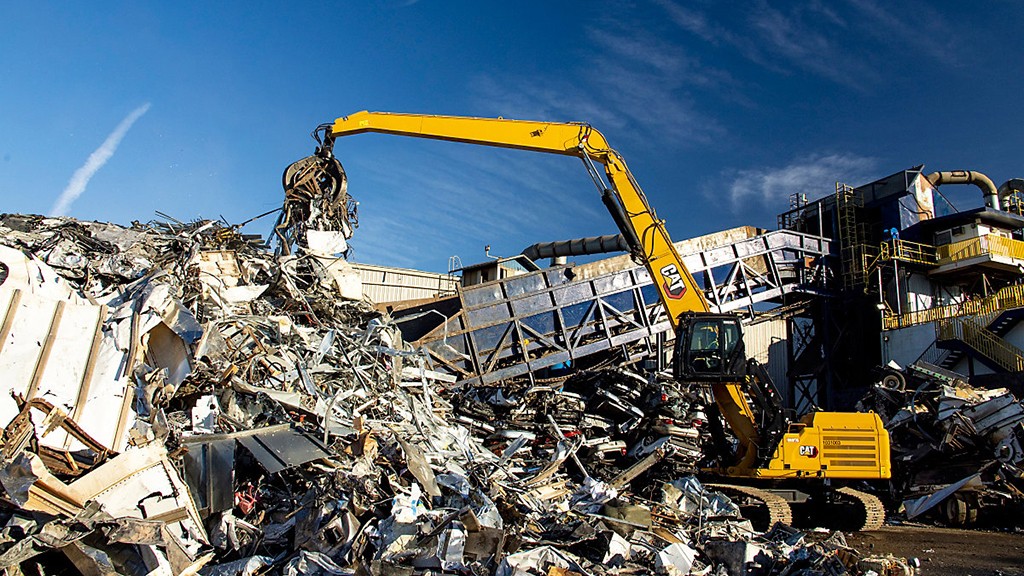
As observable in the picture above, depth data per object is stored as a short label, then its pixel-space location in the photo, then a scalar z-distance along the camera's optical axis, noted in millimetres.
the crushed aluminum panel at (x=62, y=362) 5992
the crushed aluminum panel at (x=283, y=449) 6305
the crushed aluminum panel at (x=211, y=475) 5957
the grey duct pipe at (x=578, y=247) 17969
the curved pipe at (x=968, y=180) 23344
